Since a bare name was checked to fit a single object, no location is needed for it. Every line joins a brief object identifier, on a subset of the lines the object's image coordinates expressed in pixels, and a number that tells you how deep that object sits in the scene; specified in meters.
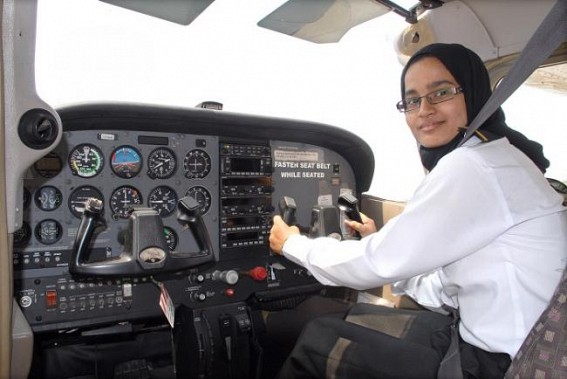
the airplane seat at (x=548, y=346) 0.94
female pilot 1.16
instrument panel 1.66
